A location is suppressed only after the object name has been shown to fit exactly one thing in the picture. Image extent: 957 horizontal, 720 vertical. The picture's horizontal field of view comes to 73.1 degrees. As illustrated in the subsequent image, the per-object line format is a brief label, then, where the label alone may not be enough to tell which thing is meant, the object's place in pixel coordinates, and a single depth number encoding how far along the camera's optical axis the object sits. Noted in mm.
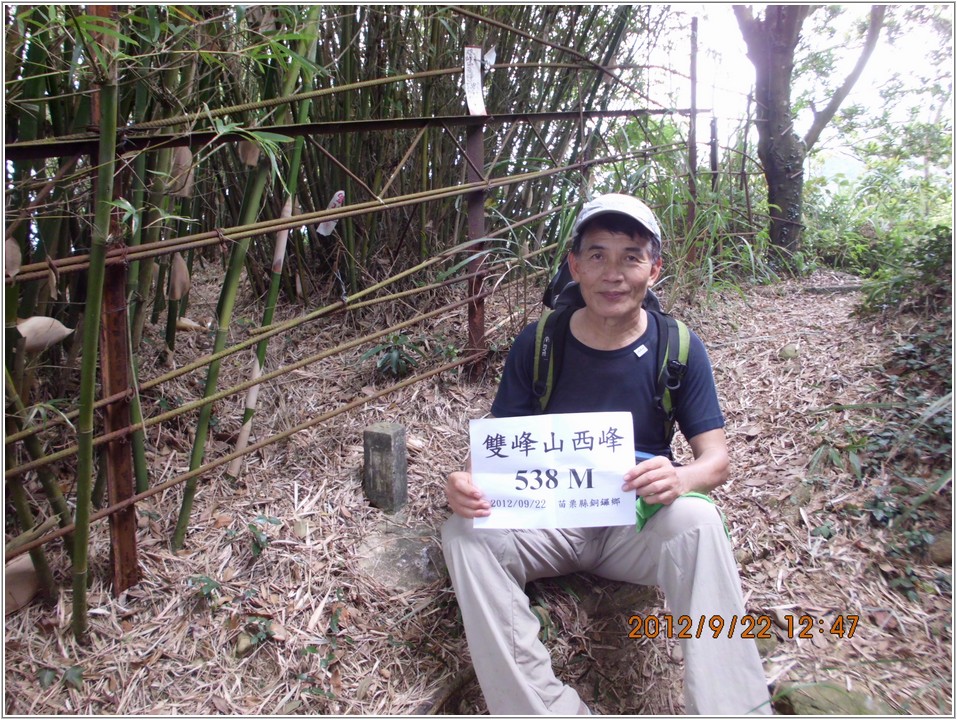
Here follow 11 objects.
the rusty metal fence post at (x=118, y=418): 1634
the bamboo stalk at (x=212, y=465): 1567
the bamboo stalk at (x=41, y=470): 1530
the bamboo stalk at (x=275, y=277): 1955
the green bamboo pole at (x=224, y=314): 1899
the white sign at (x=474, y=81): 2561
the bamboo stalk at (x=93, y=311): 1376
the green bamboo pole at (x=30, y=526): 1605
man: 1498
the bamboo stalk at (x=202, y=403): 1535
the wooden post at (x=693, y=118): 3523
